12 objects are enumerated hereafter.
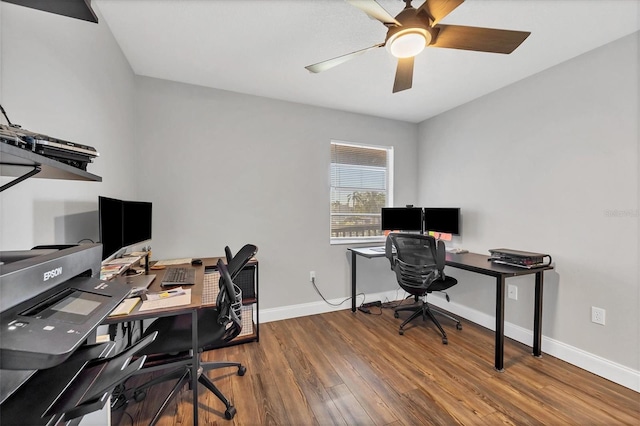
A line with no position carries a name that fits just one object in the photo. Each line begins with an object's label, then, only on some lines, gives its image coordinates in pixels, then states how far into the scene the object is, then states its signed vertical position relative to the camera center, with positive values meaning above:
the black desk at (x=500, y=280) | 2.12 -0.55
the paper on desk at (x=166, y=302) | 1.37 -0.50
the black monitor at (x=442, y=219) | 3.18 -0.07
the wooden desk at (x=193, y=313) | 1.30 -0.52
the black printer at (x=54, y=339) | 0.49 -0.25
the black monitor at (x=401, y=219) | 3.44 -0.07
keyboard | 1.78 -0.48
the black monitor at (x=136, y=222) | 1.81 -0.09
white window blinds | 3.49 +0.34
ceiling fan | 1.33 +1.02
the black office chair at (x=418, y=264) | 2.58 -0.53
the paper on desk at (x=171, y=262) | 2.43 -0.49
